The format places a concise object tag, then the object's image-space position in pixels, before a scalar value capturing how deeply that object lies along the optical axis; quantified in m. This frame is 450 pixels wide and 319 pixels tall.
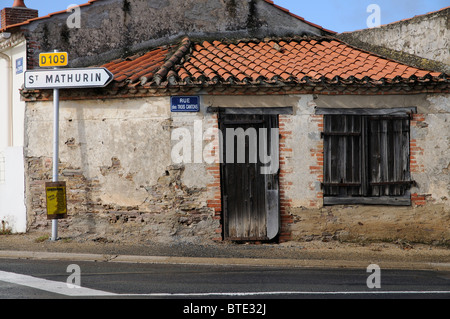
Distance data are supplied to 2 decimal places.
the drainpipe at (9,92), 14.39
